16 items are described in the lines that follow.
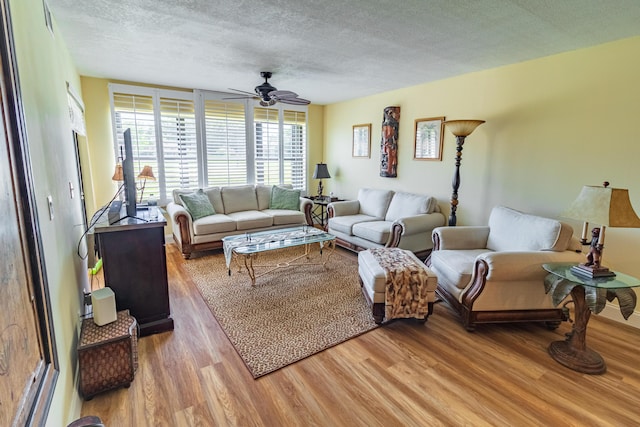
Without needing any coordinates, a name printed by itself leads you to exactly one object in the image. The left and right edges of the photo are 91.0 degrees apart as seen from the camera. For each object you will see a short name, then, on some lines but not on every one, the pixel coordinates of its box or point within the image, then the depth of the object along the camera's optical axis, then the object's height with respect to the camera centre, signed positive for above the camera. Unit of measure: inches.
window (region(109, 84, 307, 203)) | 179.9 +15.3
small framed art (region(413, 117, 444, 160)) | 166.9 +12.8
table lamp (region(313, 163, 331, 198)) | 229.9 -7.7
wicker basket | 71.6 -45.5
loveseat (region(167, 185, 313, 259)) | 169.9 -31.7
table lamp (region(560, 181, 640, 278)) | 79.0 -13.1
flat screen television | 97.2 -6.2
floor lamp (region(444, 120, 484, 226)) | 136.5 +11.7
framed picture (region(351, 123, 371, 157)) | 211.1 +14.3
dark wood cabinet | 90.6 -31.9
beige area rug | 93.0 -53.7
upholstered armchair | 96.7 -36.7
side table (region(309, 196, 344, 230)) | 224.5 -36.0
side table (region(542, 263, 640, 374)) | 81.4 -36.1
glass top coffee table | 134.6 -36.5
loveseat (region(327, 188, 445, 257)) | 157.9 -32.6
